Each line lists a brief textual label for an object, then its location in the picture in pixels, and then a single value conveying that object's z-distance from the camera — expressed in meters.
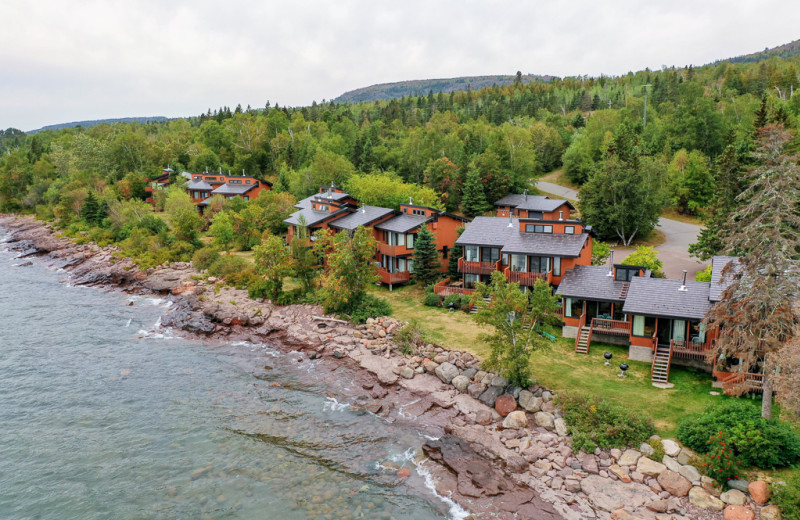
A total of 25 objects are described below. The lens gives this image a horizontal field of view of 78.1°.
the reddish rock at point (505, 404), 26.99
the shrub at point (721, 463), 20.02
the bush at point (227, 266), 53.78
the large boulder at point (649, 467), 21.33
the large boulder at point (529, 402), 26.59
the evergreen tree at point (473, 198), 67.88
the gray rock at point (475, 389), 28.88
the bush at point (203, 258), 57.00
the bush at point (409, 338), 34.41
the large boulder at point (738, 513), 18.53
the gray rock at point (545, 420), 25.30
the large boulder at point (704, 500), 19.47
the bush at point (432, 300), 41.69
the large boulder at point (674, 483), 20.33
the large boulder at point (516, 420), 25.73
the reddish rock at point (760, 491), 19.00
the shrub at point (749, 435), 20.27
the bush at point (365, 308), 39.78
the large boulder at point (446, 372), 30.59
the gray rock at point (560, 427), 24.64
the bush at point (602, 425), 23.11
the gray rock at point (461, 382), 29.56
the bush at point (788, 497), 18.05
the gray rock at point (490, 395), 28.05
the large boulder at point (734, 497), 19.23
